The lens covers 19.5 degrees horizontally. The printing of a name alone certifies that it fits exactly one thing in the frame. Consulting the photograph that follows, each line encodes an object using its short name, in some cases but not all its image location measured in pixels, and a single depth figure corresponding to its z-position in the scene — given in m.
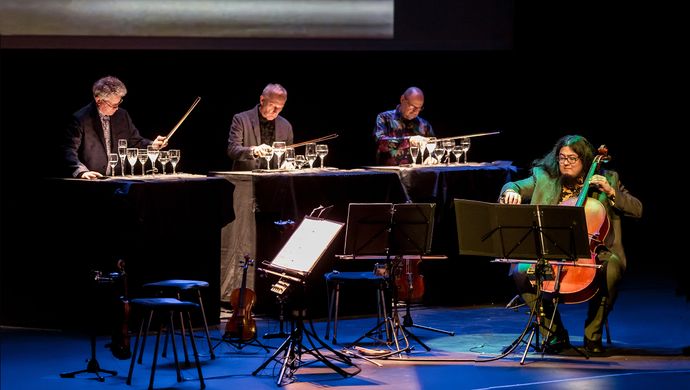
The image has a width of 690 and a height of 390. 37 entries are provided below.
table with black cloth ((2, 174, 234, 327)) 12.56
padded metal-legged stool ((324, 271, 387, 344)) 12.03
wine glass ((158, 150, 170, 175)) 13.26
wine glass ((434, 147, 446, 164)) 15.14
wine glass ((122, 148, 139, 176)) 12.92
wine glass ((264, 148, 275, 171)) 13.93
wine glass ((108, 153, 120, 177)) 12.89
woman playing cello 11.98
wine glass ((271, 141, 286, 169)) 13.98
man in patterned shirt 15.15
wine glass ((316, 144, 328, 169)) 14.27
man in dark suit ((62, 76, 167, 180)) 13.15
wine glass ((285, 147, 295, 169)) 14.12
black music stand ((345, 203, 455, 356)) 11.82
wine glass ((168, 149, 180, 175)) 13.27
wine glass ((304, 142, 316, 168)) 14.24
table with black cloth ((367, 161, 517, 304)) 14.48
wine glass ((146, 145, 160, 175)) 13.10
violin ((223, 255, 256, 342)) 12.24
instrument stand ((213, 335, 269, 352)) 12.23
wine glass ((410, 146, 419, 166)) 14.98
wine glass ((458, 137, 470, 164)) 15.10
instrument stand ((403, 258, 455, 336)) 12.96
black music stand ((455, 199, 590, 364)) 11.22
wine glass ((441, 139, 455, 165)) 15.00
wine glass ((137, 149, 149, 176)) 13.01
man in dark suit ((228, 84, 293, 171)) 14.38
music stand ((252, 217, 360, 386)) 10.77
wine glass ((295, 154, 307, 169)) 14.17
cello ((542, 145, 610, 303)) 11.57
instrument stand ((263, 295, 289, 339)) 11.07
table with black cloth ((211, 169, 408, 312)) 13.46
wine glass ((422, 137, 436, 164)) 15.02
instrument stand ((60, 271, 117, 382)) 10.91
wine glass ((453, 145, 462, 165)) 15.14
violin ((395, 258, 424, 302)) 12.92
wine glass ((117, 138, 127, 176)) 12.92
